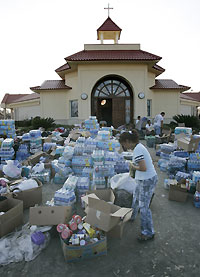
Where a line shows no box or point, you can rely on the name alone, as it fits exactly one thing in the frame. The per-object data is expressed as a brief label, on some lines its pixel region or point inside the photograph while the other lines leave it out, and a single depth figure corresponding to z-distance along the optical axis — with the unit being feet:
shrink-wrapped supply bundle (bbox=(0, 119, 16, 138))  27.61
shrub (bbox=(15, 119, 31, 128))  57.88
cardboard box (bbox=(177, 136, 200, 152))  18.93
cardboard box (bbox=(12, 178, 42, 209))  14.24
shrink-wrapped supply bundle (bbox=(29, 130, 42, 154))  28.14
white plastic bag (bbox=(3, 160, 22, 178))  18.02
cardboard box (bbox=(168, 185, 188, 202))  15.43
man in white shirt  40.04
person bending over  10.15
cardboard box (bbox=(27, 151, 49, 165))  23.23
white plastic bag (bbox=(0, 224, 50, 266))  9.51
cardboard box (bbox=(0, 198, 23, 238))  10.88
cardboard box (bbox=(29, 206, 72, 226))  11.02
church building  53.98
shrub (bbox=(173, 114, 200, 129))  51.51
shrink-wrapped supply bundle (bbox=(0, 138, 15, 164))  23.08
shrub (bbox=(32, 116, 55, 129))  49.57
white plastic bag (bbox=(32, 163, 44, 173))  19.94
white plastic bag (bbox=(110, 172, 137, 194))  13.88
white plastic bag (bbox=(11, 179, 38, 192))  14.69
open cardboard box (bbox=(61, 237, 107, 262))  9.20
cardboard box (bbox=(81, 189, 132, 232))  10.07
